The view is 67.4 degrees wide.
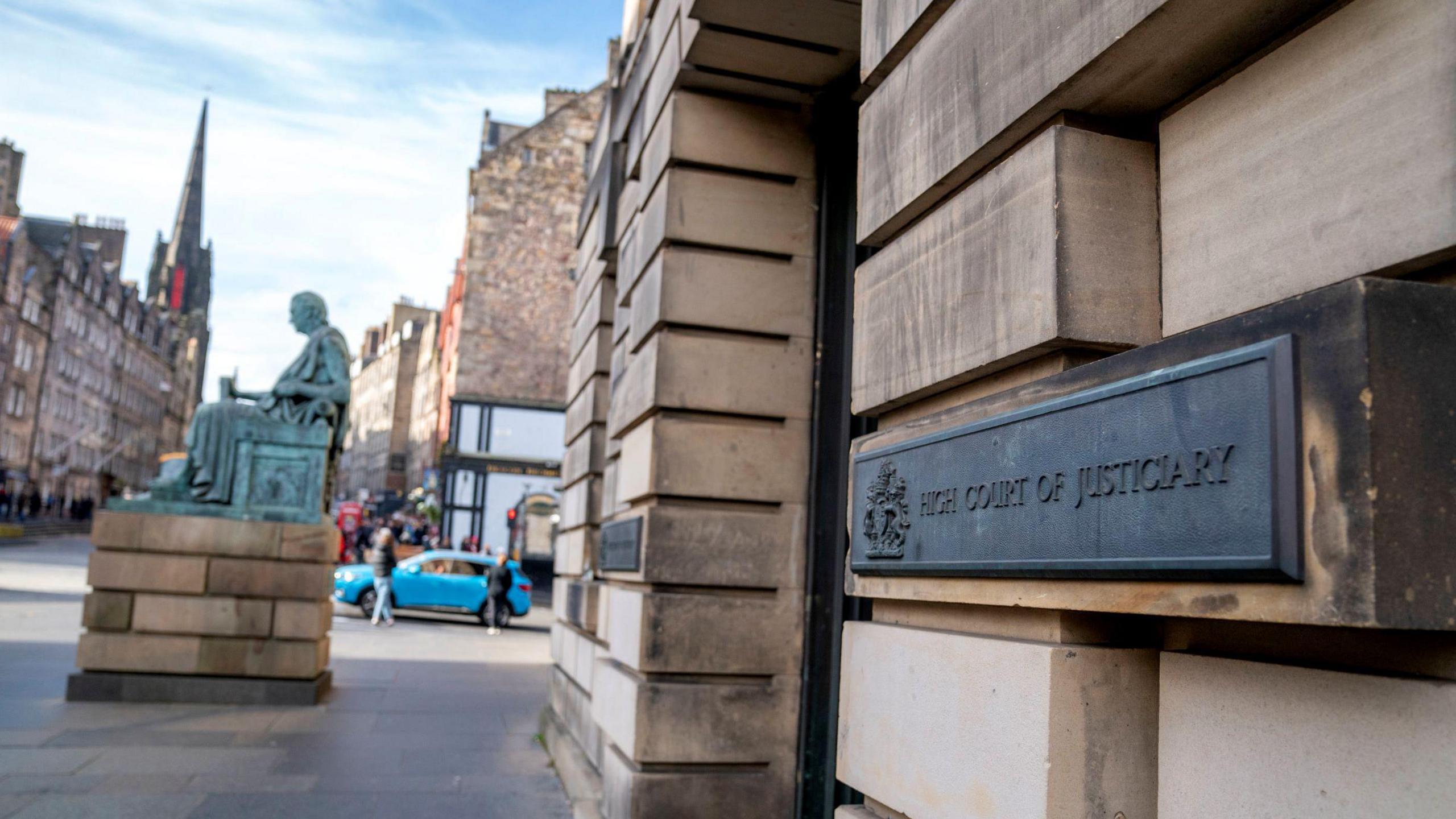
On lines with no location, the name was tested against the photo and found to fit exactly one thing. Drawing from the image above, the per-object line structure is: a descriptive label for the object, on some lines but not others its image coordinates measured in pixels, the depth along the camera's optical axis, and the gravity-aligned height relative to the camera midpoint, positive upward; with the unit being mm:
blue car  23031 -933
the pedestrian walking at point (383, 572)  20953 -662
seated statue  10836 +1240
